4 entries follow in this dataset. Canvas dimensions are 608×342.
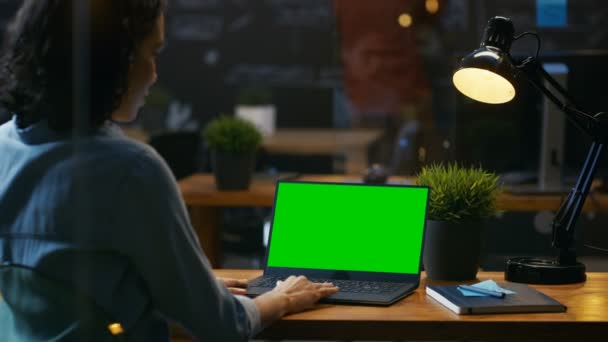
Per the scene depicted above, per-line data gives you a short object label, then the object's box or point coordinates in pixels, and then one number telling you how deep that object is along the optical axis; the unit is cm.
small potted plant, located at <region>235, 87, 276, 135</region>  634
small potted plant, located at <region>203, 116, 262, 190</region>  386
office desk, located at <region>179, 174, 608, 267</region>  360
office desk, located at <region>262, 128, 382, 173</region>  595
